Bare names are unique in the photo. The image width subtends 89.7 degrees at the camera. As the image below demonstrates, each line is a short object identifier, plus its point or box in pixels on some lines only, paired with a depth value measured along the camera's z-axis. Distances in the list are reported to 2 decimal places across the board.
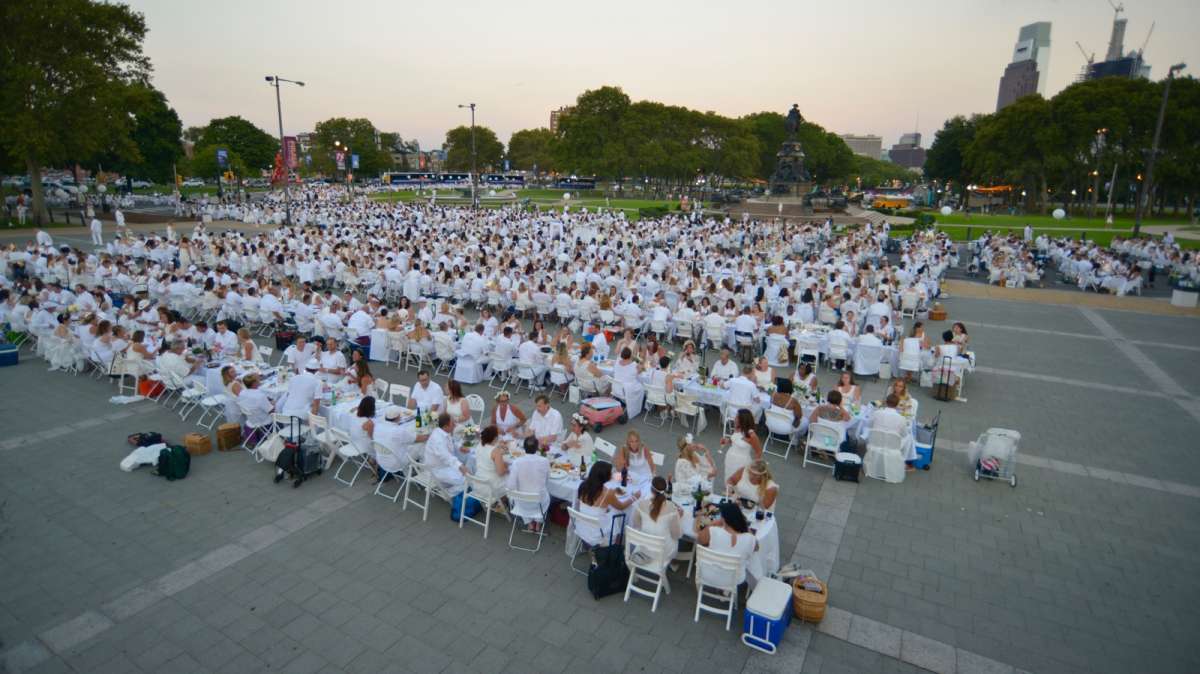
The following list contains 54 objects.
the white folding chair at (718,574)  5.68
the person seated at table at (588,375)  10.91
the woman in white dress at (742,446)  7.57
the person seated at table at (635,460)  7.19
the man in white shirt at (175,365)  10.56
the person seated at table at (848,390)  9.46
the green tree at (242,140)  93.22
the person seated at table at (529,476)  6.97
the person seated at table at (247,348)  11.29
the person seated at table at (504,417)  8.66
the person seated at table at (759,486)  6.72
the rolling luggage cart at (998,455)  8.68
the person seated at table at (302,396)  9.12
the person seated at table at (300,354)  11.18
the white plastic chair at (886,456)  8.68
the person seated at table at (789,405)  9.34
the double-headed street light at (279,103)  31.58
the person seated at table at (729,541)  5.78
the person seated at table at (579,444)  7.80
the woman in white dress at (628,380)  10.75
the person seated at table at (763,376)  10.49
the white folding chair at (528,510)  7.02
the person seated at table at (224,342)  11.81
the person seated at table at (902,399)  8.81
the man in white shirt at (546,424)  8.45
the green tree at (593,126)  76.12
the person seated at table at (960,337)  12.79
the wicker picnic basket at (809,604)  5.87
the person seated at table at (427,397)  8.95
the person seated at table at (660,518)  6.01
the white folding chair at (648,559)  5.97
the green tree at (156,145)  55.53
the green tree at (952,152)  78.50
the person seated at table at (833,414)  8.88
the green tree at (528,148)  136.75
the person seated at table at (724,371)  10.73
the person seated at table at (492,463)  7.16
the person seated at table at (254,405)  9.23
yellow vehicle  66.21
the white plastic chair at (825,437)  8.88
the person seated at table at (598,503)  6.46
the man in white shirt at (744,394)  9.88
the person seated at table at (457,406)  8.66
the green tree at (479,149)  135.50
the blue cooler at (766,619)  5.48
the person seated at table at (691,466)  7.29
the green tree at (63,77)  32.81
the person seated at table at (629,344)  11.72
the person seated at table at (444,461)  7.53
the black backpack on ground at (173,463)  8.41
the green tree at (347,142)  117.38
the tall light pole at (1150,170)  29.09
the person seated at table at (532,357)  11.59
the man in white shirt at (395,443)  7.92
